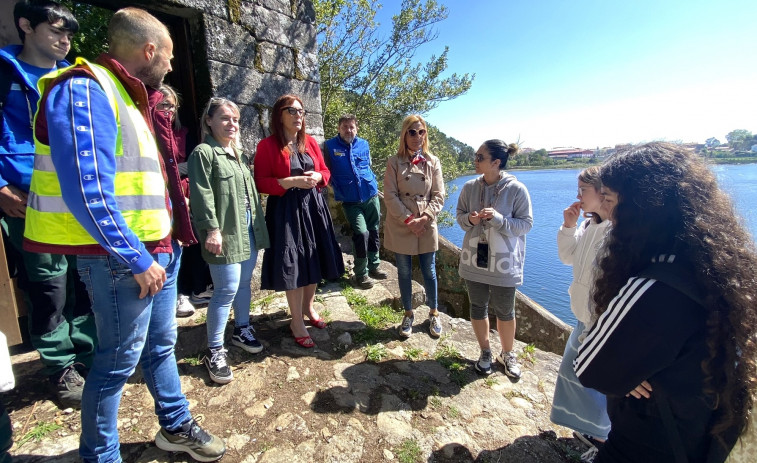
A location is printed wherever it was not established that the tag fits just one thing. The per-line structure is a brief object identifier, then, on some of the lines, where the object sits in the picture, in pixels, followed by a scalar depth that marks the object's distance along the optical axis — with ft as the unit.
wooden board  4.99
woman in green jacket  7.61
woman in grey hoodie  8.96
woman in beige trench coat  10.39
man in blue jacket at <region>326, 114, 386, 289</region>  13.74
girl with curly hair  3.60
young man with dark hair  6.48
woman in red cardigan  9.02
